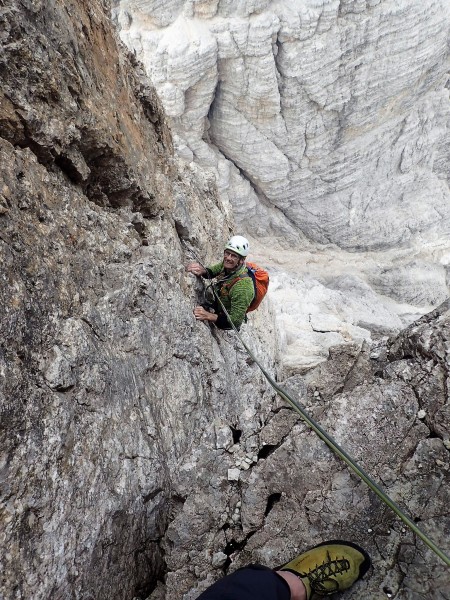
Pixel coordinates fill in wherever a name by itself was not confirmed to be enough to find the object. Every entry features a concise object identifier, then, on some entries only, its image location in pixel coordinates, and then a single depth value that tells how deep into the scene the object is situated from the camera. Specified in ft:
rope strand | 9.80
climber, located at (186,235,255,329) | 17.95
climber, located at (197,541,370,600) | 9.66
